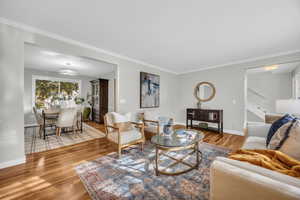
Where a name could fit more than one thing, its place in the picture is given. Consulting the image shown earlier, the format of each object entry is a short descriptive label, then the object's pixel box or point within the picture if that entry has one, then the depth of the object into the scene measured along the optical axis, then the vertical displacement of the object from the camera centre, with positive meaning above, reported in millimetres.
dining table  3906 -547
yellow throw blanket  876 -504
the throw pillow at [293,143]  1248 -458
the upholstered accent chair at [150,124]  3168 -668
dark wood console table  4131 -573
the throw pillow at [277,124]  1659 -335
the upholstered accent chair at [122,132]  2480 -721
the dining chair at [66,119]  3576 -564
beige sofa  708 -526
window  5438 +445
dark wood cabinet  5605 +100
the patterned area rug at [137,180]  1480 -1147
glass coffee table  1871 -702
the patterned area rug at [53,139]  2885 -1117
